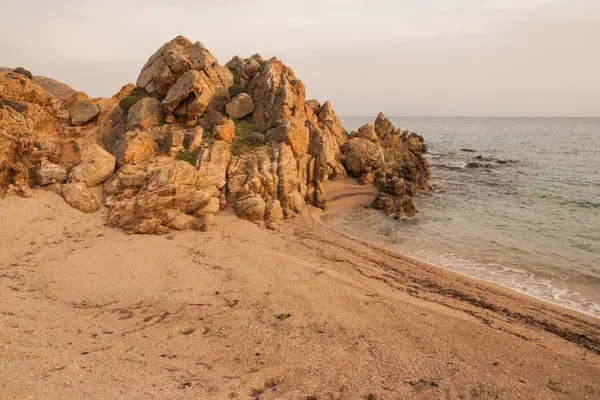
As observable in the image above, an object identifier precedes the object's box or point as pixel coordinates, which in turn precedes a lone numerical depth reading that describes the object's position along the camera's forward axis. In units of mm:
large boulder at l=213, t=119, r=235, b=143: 19375
